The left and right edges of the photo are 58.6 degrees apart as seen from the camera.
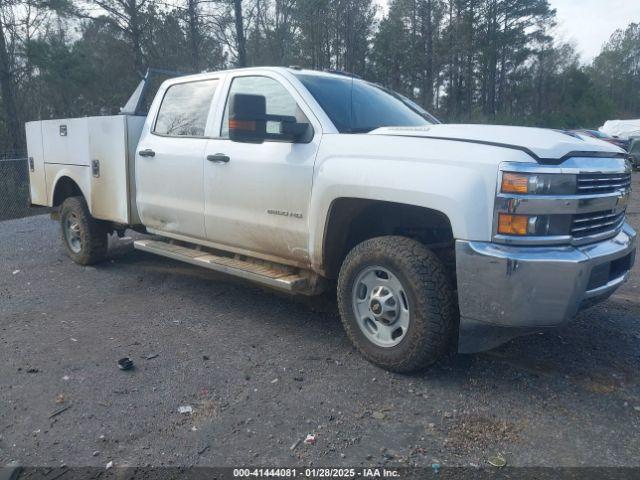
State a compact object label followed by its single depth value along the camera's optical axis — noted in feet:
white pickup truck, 10.34
